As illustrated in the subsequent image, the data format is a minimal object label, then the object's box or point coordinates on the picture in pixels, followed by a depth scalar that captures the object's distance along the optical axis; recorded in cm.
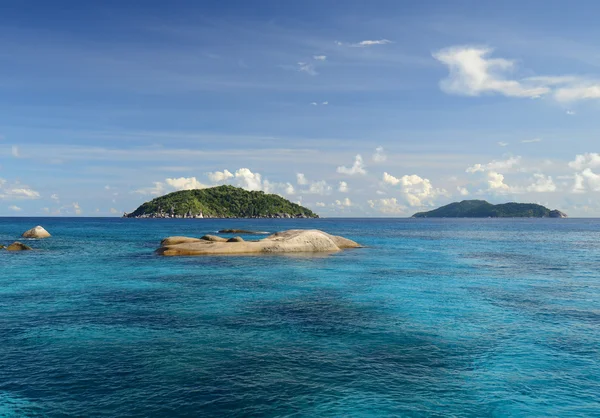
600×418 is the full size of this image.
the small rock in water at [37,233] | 9731
